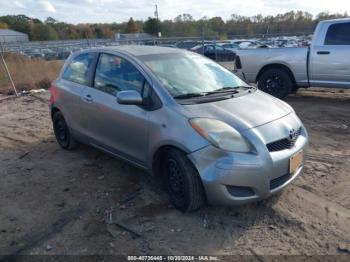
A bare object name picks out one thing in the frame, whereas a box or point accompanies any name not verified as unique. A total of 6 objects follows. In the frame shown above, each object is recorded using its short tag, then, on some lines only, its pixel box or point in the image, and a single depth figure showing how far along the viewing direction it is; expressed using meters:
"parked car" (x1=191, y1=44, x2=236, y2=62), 21.22
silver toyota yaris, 3.25
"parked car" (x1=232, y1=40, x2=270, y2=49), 22.98
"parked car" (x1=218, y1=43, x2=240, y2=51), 24.34
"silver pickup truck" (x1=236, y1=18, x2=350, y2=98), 7.92
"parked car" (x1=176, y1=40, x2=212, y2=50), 23.23
